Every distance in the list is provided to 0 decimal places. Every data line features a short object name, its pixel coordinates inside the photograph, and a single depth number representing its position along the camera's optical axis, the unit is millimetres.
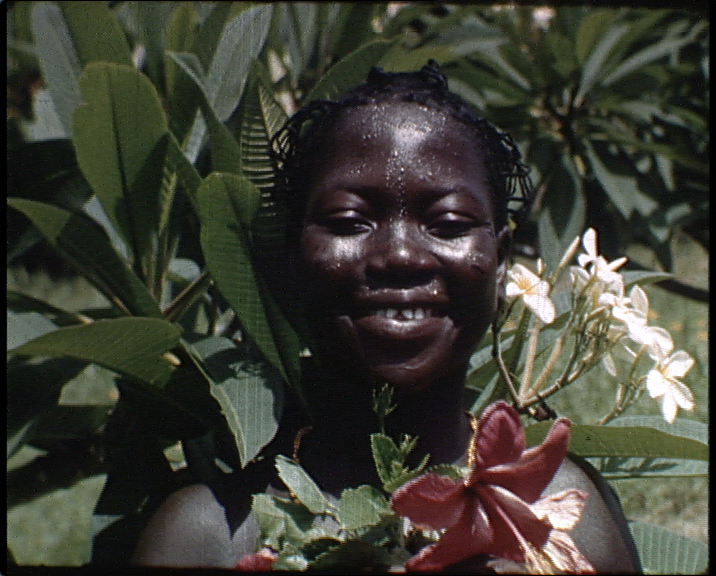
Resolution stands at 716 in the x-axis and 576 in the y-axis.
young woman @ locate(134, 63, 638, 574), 916
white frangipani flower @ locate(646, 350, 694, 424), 976
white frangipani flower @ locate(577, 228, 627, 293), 1005
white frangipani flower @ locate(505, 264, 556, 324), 1034
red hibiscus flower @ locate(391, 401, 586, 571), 785
